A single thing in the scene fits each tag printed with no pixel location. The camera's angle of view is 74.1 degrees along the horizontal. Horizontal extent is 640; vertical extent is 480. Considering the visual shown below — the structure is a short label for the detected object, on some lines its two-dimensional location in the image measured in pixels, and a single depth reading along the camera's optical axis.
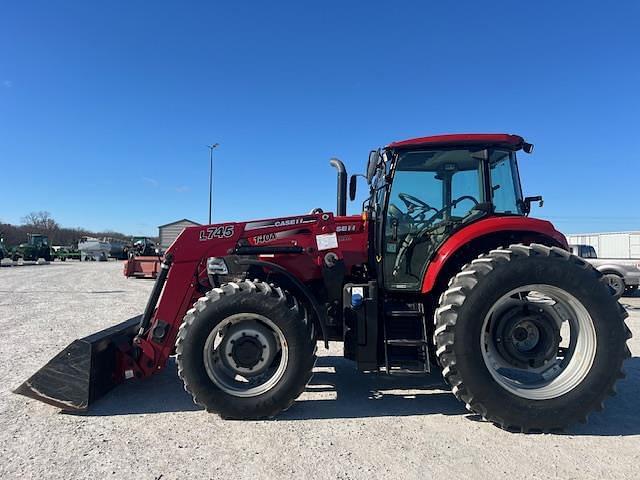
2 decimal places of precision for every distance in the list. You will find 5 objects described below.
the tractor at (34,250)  37.59
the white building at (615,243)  22.69
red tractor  3.52
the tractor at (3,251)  33.55
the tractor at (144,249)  25.66
